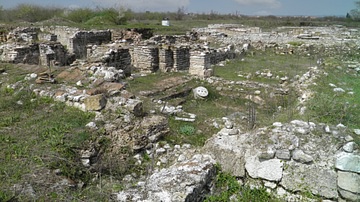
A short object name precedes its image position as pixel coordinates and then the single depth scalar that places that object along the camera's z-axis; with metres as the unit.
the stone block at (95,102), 6.00
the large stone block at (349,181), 3.26
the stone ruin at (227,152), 3.37
